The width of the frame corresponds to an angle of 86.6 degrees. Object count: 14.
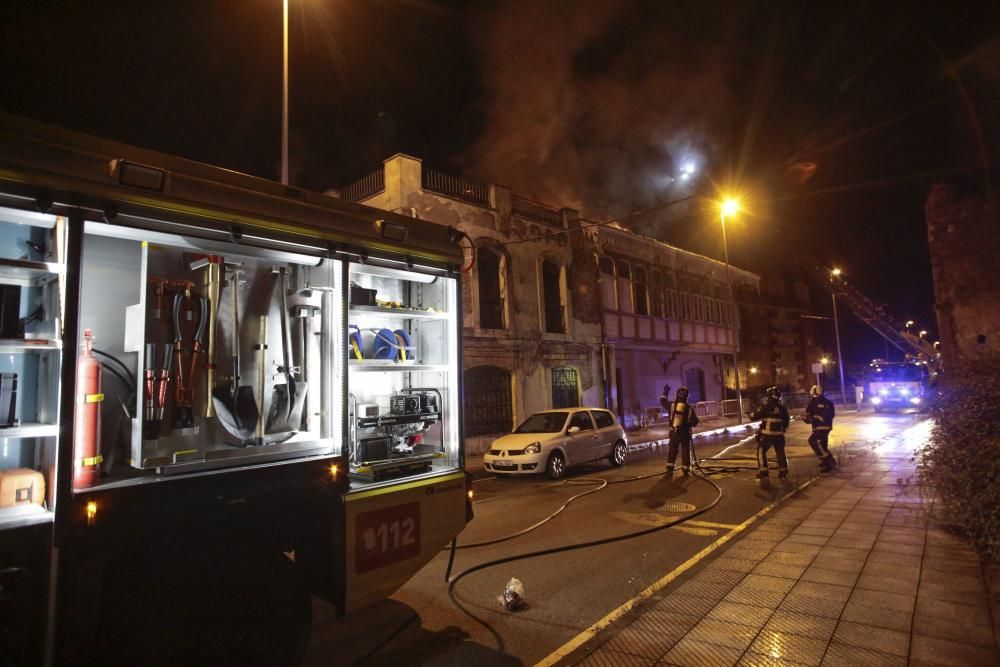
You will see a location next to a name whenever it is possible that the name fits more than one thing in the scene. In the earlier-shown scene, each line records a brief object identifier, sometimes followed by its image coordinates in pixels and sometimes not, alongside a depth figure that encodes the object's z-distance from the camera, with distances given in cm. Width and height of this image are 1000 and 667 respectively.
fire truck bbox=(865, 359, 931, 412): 2638
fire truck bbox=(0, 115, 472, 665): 243
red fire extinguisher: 258
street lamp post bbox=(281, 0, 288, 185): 1028
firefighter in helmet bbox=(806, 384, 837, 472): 1068
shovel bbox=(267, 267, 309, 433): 357
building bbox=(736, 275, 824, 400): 3203
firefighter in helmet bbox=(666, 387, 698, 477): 1070
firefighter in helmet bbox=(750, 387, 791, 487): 970
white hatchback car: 1086
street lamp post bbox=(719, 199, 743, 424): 1630
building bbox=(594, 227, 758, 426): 2241
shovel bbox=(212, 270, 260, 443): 330
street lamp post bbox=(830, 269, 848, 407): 3504
